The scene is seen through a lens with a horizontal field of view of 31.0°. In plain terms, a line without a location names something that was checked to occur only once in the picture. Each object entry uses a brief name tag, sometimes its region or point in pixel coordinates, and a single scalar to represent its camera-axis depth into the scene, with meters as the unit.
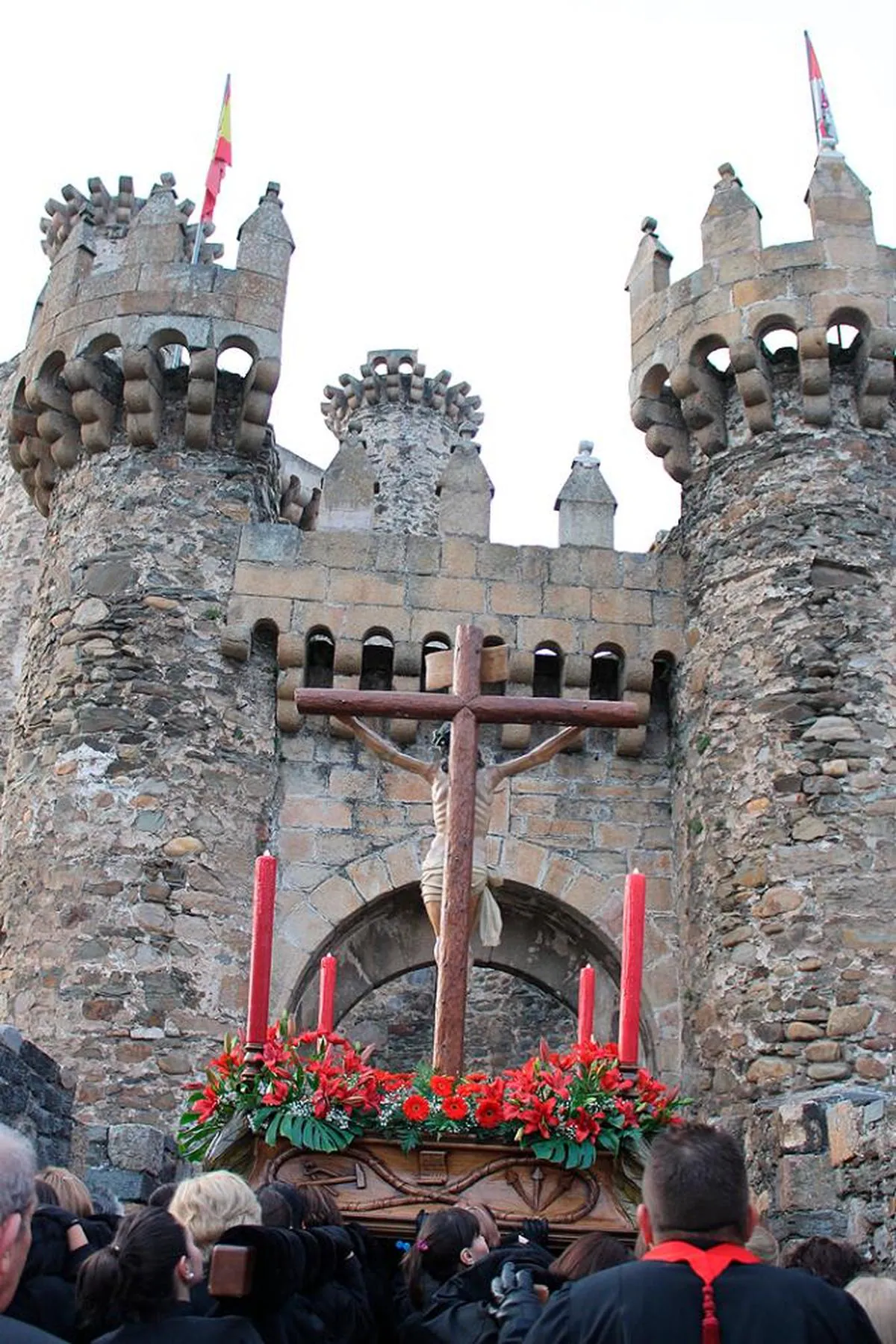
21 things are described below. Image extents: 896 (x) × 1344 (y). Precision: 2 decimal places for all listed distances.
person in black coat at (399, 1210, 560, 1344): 3.81
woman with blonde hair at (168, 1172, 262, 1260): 3.64
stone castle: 9.02
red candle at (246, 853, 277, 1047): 5.77
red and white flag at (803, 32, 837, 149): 11.19
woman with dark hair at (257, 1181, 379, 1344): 3.95
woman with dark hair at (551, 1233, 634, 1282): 3.77
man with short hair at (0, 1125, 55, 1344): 2.31
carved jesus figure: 6.77
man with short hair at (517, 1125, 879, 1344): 2.57
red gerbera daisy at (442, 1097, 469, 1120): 5.61
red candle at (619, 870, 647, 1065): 5.69
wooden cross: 6.17
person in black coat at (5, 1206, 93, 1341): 3.54
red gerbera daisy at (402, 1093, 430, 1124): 5.57
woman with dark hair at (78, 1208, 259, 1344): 3.17
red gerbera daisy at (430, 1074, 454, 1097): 5.74
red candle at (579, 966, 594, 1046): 6.62
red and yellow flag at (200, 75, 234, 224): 13.04
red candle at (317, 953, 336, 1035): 7.40
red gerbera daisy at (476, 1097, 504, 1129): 5.64
